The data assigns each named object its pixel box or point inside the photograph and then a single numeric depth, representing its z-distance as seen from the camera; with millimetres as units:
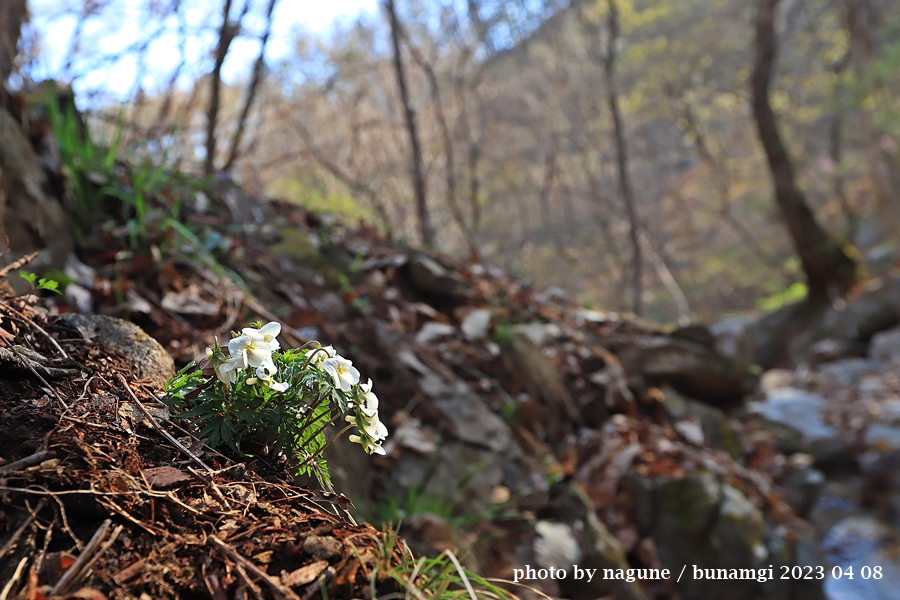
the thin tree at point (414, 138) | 5797
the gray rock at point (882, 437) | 6395
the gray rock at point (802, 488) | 4980
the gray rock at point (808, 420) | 6355
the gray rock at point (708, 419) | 5047
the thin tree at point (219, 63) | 4148
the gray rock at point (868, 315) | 9523
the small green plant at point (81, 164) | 2904
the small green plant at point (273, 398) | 1034
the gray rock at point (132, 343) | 1397
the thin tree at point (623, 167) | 8773
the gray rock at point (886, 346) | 8755
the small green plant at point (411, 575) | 854
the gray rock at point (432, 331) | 3902
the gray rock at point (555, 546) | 2807
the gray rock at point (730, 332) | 10461
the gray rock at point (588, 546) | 2832
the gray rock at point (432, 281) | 4535
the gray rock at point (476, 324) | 4097
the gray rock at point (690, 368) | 5508
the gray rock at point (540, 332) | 4523
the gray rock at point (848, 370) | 8250
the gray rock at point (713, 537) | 3334
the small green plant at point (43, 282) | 1298
